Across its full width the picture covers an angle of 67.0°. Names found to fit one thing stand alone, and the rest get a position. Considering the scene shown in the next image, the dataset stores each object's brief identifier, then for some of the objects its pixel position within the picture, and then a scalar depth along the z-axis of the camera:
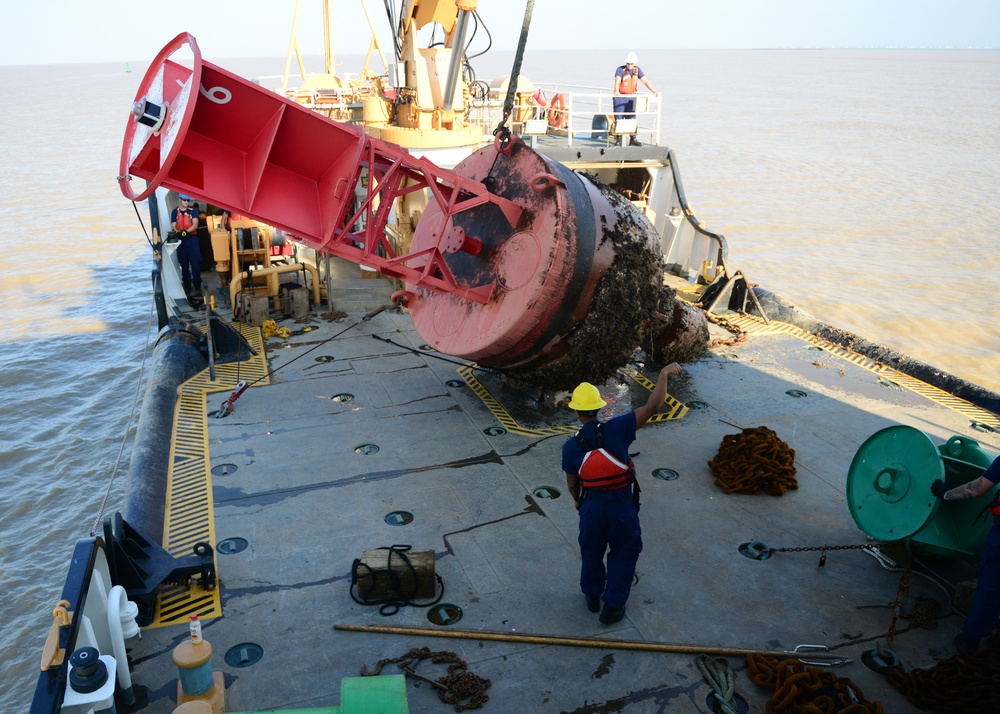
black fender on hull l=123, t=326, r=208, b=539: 6.38
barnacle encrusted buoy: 6.48
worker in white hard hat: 15.04
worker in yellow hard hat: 4.91
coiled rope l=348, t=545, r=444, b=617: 5.40
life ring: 18.75
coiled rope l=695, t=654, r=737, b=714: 4.58
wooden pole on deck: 4.94
